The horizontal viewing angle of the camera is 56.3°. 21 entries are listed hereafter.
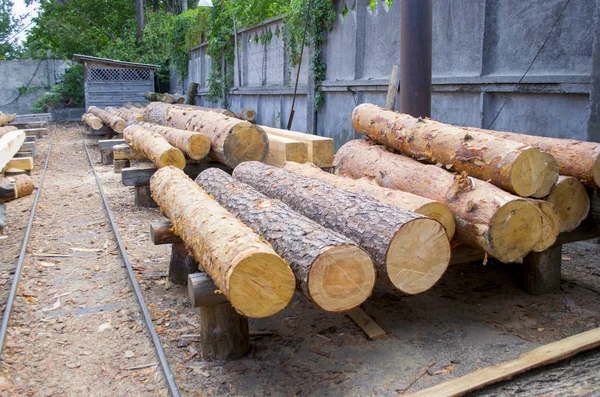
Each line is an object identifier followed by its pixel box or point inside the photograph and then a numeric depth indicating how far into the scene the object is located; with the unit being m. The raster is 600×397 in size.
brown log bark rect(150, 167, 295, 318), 3.31
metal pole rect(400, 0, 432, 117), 6.66
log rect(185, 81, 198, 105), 21.38
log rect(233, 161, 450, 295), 3.72
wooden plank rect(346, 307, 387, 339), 4.40
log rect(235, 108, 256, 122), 15.89
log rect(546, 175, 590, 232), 4.63
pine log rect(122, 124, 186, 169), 7.40
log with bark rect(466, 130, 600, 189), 4.65
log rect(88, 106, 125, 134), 15.17
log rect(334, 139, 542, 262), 4.08
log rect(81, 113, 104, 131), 17.40
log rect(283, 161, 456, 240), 4.25
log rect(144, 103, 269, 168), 7.33
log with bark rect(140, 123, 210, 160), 7.66
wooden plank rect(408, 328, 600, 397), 3.21
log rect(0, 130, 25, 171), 9.67
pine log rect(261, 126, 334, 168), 7.40
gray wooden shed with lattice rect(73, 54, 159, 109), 23.39
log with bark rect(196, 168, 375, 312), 3.40
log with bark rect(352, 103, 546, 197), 4.39
